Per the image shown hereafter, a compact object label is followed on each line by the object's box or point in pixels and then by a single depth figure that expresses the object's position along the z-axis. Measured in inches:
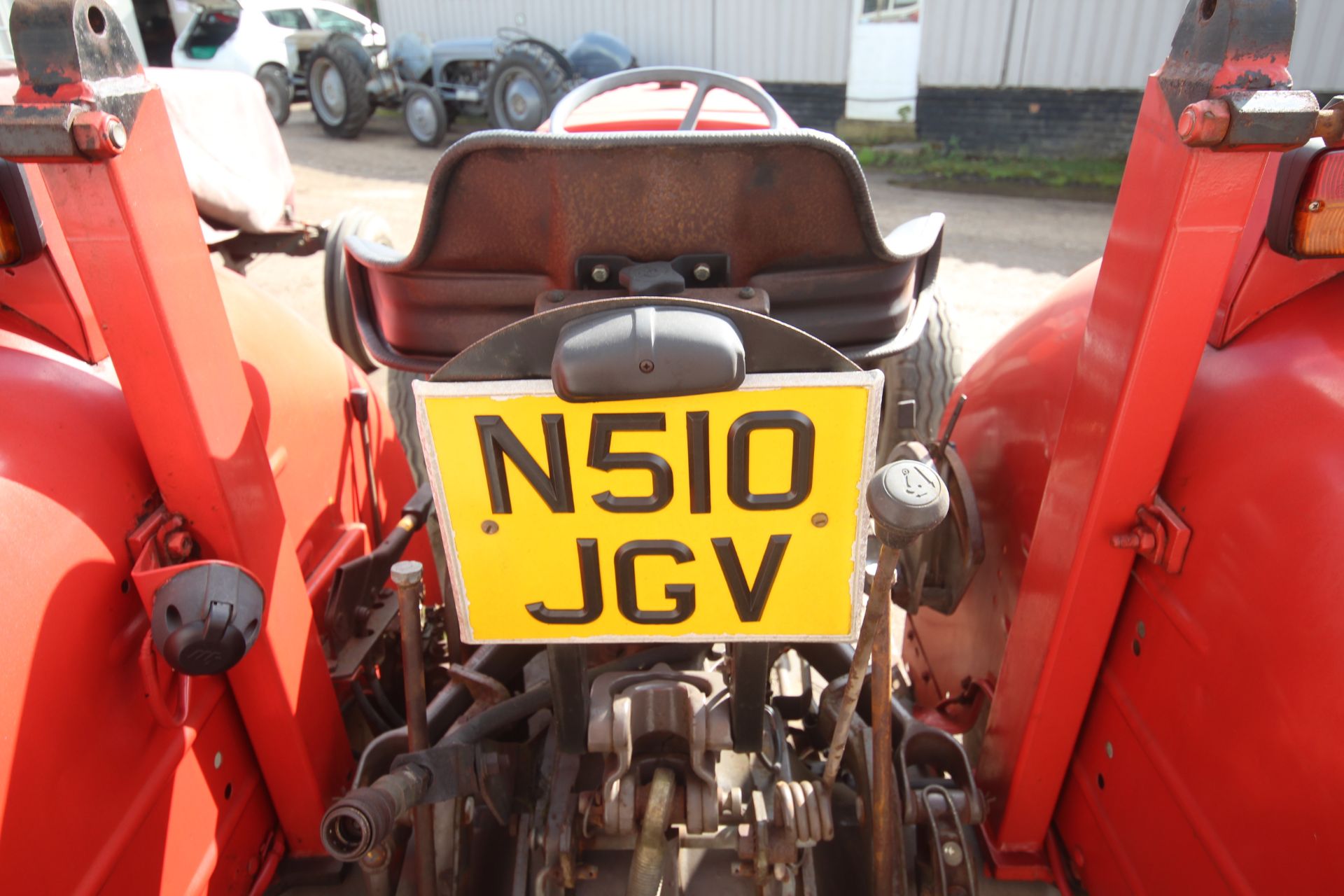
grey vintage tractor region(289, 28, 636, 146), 379.2
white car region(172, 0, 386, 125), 458.6
